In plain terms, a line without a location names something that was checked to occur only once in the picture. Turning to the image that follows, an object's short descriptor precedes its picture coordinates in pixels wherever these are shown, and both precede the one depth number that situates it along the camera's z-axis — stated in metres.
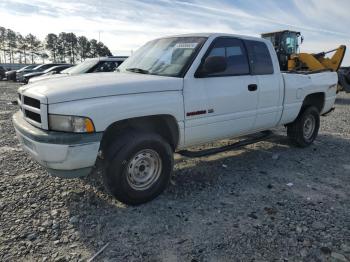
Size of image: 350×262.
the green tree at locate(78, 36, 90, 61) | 78.06
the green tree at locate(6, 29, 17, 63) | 78.38
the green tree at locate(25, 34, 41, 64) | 79.62
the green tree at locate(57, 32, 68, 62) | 77.44
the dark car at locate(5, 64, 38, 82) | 24.62
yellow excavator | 14.21
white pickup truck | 3.23
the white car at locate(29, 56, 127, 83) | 10.59
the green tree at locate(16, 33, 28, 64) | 79.94
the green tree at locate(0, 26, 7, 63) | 76.91
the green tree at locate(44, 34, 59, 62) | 77.19
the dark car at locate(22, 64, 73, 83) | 19.36
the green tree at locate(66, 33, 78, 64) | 78.06
